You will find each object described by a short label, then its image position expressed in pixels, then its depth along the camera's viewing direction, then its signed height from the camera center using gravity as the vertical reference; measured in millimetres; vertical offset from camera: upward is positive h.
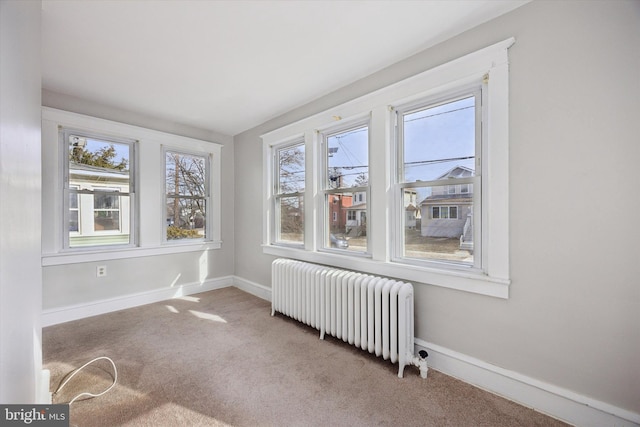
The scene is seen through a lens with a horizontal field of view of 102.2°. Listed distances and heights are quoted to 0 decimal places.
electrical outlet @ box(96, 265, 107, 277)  3222 -720
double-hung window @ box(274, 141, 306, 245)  3430 +262
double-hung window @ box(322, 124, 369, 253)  2715 +278
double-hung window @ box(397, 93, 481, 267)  2006 +291
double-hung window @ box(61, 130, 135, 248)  3090 +296
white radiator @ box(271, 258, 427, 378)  2049 -878
